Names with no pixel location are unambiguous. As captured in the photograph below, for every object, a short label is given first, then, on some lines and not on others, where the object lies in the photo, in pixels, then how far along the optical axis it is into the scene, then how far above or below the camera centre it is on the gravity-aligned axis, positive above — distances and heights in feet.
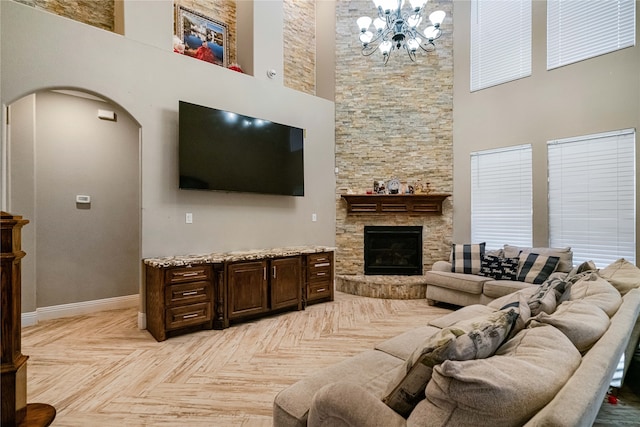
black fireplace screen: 18.47 -2.33
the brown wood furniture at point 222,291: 10.66 -3.03
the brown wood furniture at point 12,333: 5.90 -2.29
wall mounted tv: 12.31 +2.45
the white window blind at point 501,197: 15.81 +0.69
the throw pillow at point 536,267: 12.87 -2.34
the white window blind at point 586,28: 13.19 +7.85
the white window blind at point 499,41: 15.90 +8.72
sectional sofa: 2.97 -1.73
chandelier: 10.91 +6.87
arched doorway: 11.98 +0.46
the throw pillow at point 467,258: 14.74 -2.24
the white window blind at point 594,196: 13.06 +0.61
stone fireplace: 18.39 +4.31
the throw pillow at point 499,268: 13.80 -2.52
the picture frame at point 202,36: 15.34 +8.74
